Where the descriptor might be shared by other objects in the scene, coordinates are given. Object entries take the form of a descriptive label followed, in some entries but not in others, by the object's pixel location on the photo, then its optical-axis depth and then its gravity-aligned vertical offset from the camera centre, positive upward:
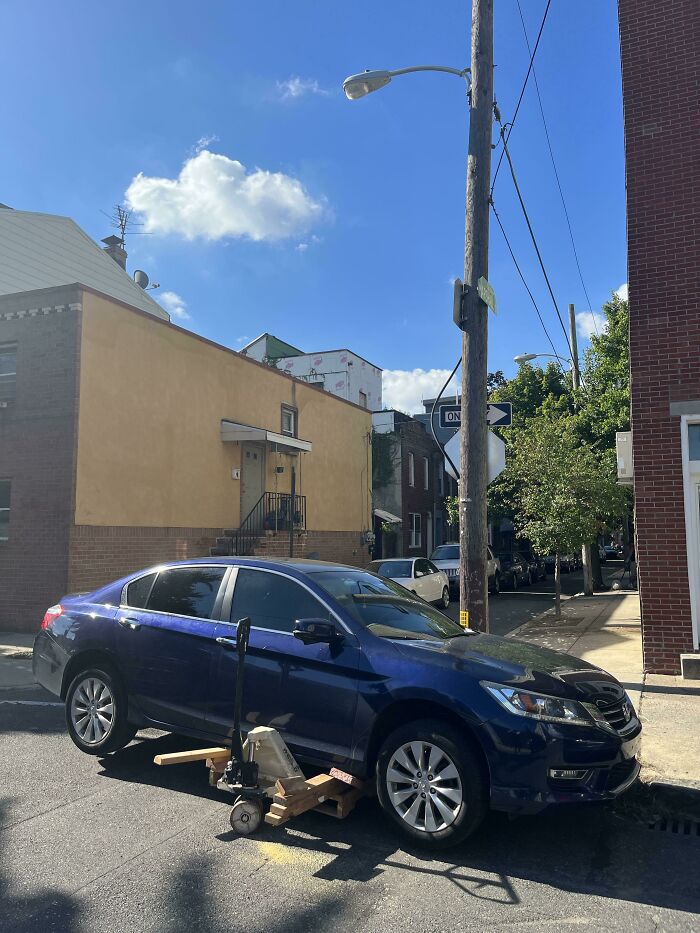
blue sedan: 4.08 -1.04
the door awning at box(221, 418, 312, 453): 17.41 +2.25
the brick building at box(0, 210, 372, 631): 13.30 +1.72
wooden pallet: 4.26 -1.60
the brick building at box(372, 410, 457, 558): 29.84 +1.76
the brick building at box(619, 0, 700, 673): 8.67 +3.04
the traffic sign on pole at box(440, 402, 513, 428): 7.92 +1.21
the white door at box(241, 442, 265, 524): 18.52 +1.33
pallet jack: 4.32 -1.55
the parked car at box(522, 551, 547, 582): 28.56 -1.59
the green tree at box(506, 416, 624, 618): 15.59 +0.74
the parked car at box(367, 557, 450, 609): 16.77 -1.17
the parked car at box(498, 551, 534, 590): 23.86 -1.46
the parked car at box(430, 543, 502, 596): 20.34 -1.09
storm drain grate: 4.56 -1.91
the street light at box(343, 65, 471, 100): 7.94 +4.87
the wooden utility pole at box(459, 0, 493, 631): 7.07 +1.80
